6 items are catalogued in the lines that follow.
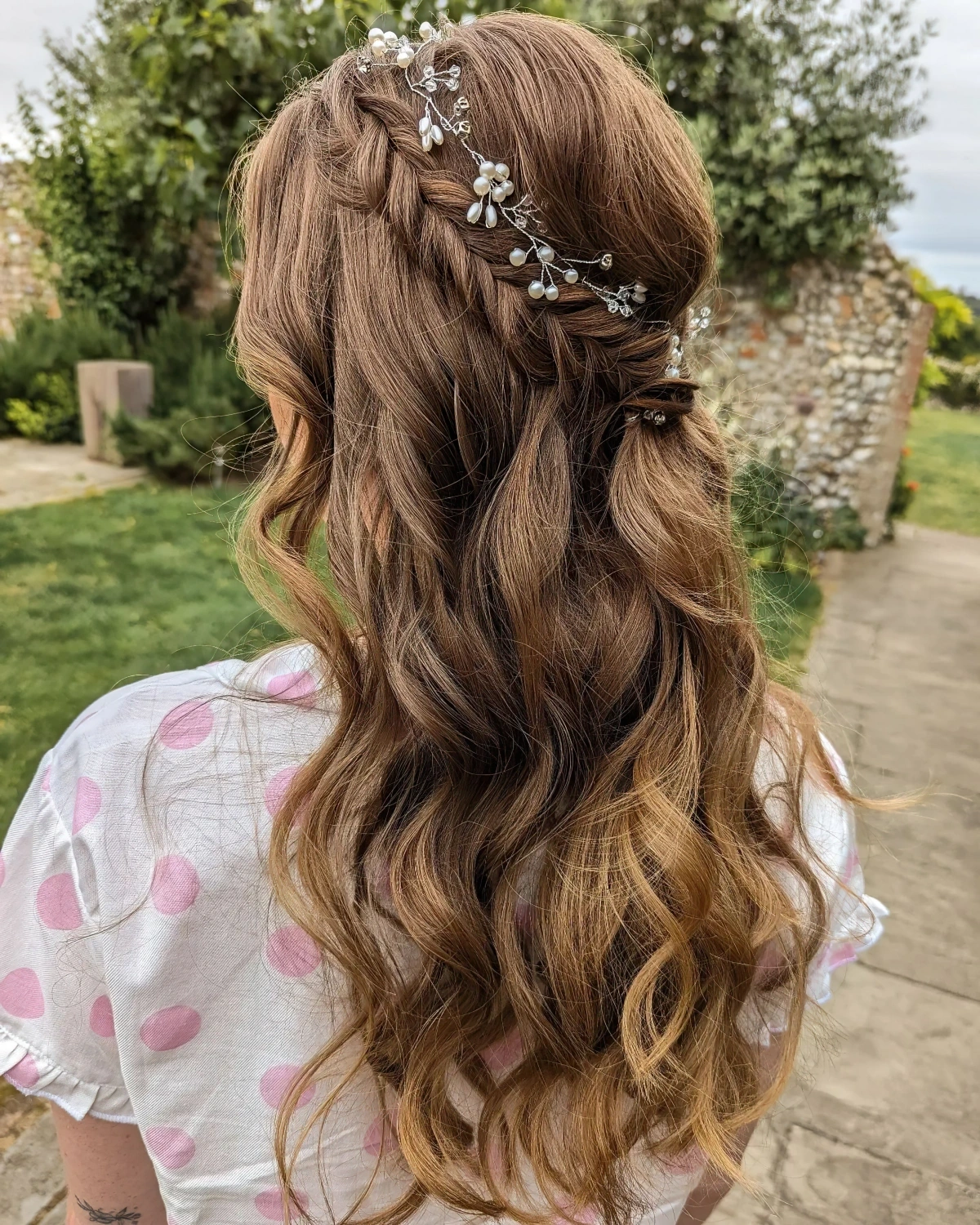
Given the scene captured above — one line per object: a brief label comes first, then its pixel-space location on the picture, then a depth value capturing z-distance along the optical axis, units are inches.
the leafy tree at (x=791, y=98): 206.2
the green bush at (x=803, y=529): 206.8
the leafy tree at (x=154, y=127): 167.8
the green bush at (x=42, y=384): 278.1
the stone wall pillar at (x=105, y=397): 257.3
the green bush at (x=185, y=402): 242.4
